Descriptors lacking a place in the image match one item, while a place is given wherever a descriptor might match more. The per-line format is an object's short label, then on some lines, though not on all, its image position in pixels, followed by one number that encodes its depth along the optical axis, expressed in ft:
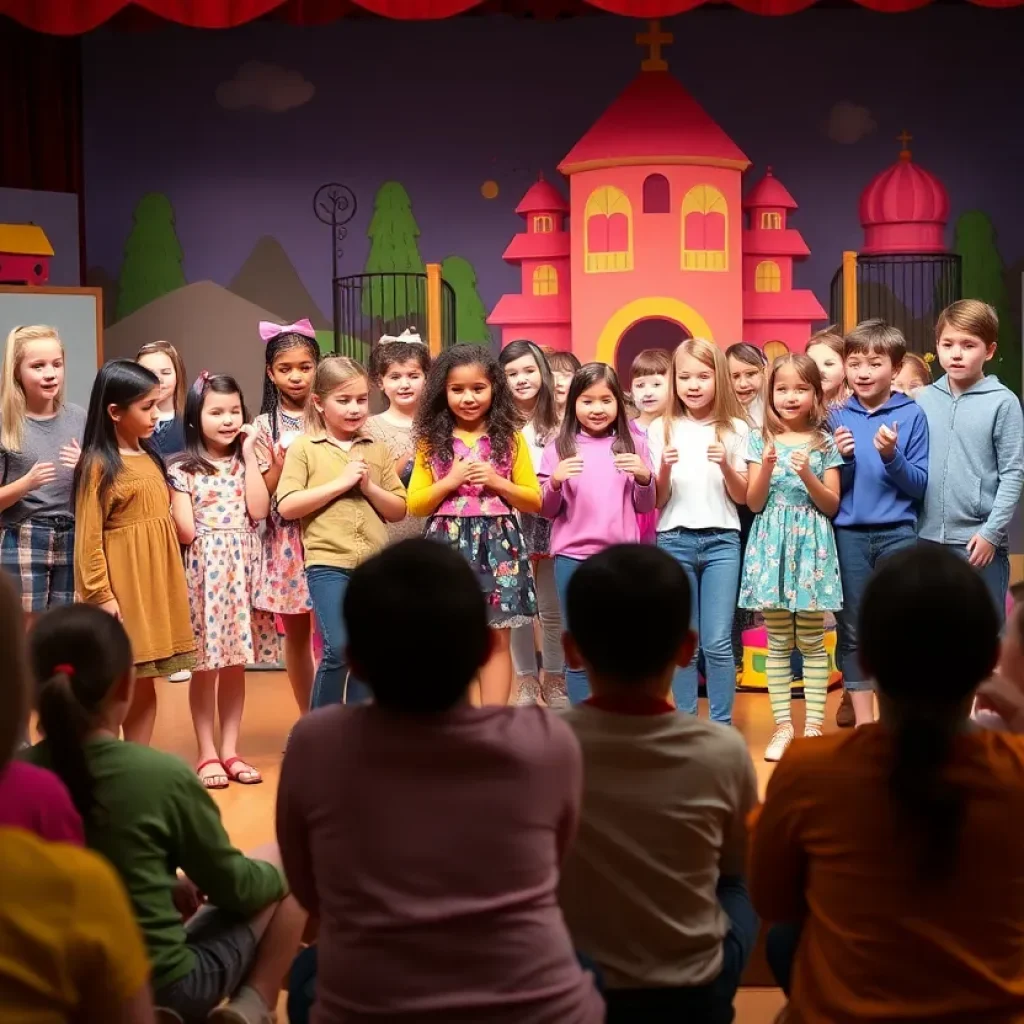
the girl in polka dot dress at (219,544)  13.99
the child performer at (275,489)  14.44
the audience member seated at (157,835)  6.54
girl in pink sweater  14.71
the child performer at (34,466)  13.82
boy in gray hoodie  14.35
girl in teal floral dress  14.58
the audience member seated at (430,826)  5.41
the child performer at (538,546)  16.22
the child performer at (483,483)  14.11
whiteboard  23.40
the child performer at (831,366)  17.63
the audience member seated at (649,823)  6.25
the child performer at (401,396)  16.06
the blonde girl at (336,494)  13.78
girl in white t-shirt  14.70
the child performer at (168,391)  16.44
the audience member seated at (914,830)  5.48
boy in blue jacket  14.56
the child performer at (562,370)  18.08
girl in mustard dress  12.88
